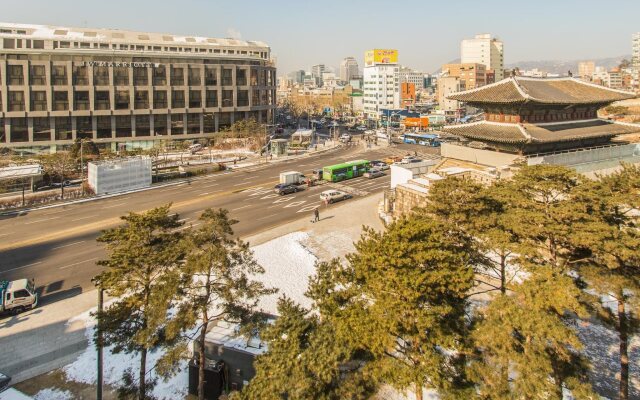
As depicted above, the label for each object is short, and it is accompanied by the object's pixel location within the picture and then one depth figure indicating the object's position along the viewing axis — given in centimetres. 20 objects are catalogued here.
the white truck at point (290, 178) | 5534
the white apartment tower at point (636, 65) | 17462
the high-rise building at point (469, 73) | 17875
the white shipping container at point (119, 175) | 5341
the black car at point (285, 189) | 5347
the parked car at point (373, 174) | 6375
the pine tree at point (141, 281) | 1482
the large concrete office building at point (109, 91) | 7744
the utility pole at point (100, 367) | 1666
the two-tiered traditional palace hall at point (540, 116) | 3962
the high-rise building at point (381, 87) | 16075
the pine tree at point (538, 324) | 1322
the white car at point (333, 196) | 4943
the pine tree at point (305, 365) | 1264
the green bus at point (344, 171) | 6037
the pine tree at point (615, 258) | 1484
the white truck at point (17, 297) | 2572
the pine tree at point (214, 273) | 1543
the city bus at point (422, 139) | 9846
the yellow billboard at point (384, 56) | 17800
